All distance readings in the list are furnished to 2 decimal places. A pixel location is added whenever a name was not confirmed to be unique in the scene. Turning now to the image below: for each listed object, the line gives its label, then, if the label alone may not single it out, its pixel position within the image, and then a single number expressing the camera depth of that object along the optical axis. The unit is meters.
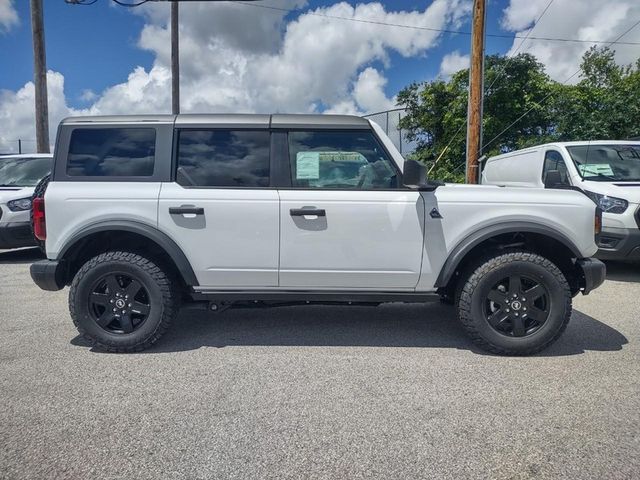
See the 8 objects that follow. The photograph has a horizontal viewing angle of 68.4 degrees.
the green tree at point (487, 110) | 17.67
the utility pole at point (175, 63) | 15.86
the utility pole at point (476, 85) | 9.99
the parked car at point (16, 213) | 7.38
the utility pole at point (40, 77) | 11.97
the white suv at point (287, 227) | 3.74
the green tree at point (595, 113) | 15.63
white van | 6.02
